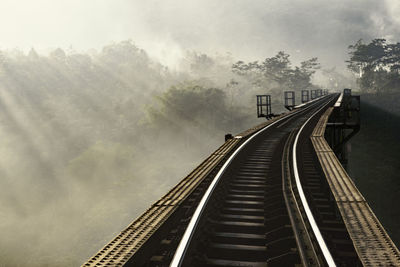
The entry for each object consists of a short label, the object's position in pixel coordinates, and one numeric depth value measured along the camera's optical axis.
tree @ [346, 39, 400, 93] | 89.19
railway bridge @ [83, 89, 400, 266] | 3.93
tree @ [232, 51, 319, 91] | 99.56
